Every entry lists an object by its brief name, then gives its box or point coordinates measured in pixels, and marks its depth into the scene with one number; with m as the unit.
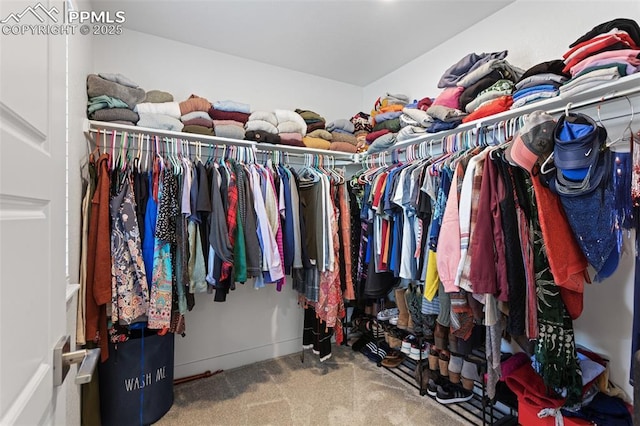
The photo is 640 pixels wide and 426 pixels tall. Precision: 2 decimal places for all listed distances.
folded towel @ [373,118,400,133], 2.42
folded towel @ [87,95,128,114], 1.79
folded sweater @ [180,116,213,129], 2.10
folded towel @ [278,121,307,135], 2.46
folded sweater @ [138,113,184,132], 1.95
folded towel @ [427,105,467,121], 1.88
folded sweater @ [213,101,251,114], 2.26
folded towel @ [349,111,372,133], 2.84
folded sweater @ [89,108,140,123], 1.80
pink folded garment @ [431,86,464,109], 1.96
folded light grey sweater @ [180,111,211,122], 2.10
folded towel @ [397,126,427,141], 2.10
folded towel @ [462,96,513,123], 1.65
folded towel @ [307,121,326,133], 2.64
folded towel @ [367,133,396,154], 2.34
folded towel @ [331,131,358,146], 2.71
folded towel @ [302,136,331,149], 2.55
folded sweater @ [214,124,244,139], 2.16
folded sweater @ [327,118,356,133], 2.74
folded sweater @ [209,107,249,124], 2.25
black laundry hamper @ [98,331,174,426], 1.72
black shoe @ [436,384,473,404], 2.01
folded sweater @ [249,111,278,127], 2.34
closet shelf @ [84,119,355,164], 1.82
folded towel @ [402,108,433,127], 2.03
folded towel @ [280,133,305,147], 2.42
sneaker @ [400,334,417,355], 2.33
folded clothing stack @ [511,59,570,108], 1.46
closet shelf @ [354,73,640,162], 1.23
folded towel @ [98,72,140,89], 1.87
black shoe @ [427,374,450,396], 2.09
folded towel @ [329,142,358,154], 2.66
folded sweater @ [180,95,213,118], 2.13
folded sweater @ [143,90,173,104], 2.08
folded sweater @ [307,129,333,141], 2.60
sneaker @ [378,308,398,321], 2.52
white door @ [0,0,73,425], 0.45
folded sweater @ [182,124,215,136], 2.08
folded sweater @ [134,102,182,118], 1.98
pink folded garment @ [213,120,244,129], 2.18
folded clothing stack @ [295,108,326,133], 2.65
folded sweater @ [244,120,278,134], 2.29
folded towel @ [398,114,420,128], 2.16
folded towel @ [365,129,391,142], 2.47
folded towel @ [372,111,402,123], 2.44
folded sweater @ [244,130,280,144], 2.26
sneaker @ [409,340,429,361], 2.19
